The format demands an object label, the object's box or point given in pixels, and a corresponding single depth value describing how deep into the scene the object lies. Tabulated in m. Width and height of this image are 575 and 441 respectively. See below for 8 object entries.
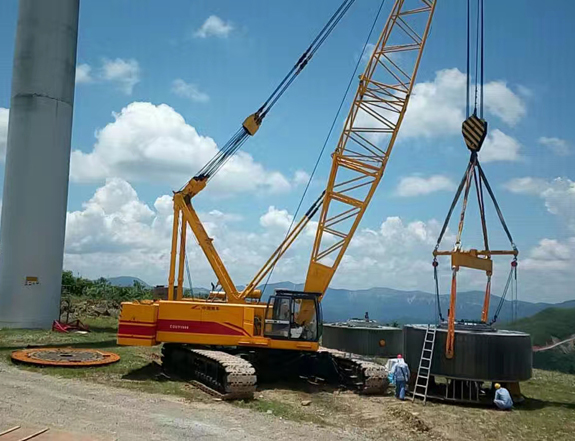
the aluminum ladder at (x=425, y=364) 14.20
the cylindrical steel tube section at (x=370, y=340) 22.67
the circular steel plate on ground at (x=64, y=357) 15.77
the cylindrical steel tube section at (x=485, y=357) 13.81
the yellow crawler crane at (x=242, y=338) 14.85
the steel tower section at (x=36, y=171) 26.72
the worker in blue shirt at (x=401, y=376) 14.30
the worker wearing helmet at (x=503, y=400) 13.32
